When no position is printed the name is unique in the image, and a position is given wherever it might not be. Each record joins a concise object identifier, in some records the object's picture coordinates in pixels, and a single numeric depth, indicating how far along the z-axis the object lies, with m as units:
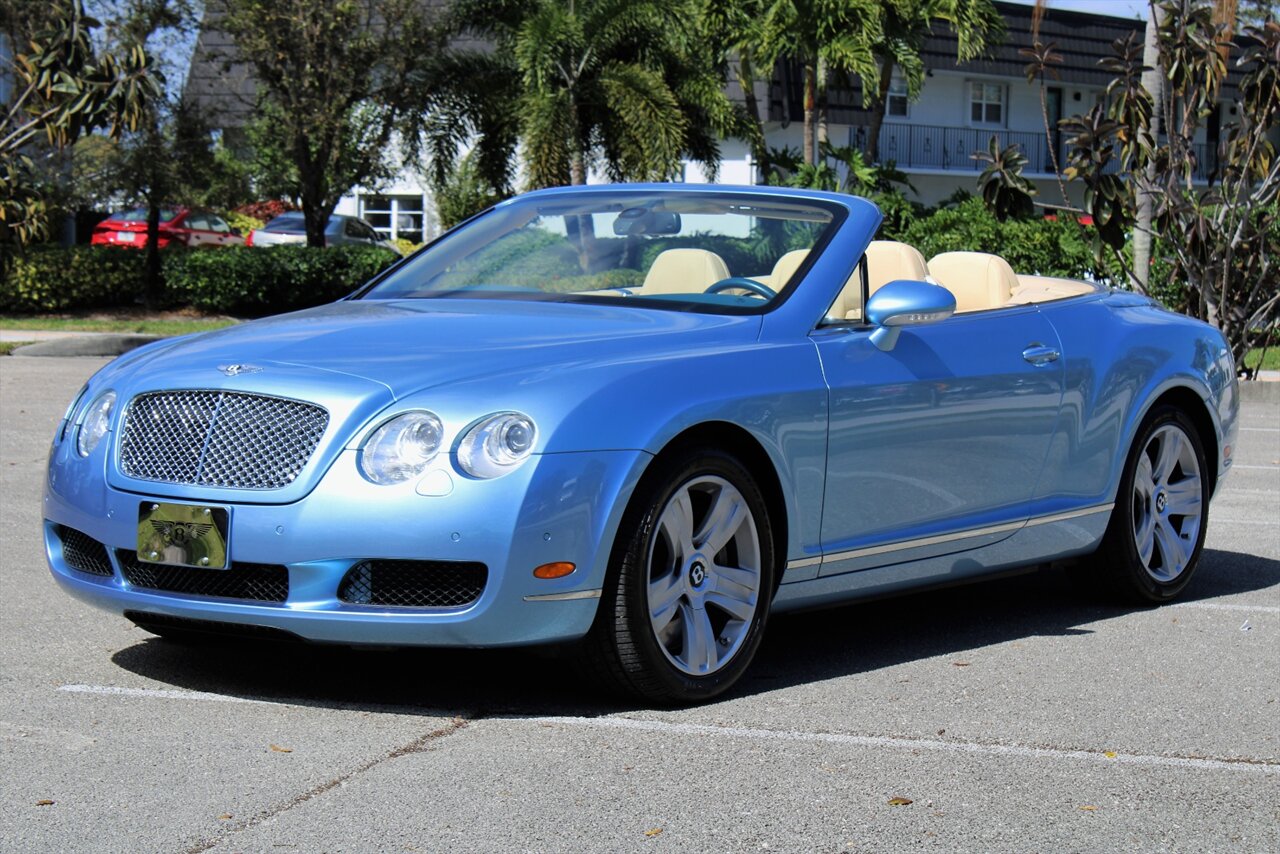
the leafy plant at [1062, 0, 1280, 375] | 17.80
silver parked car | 36.97
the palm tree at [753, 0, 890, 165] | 29.42
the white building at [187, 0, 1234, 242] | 45.38
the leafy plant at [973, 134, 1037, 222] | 18.12
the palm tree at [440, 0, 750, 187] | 28.06
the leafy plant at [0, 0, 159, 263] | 20.36
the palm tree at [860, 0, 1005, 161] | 31.59
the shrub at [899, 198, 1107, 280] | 23.05
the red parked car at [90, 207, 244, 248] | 33.84
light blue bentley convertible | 4.89
